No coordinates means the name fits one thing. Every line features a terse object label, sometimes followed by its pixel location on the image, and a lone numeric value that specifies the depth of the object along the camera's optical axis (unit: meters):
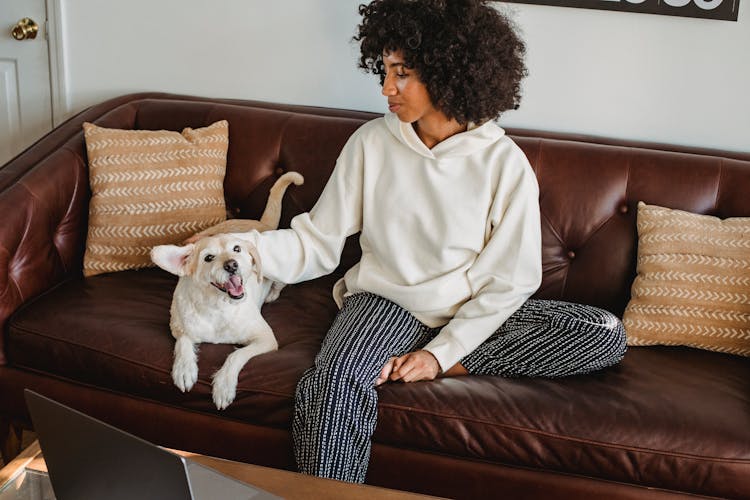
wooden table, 1.32
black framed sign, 2.36
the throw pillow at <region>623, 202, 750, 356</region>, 2.00
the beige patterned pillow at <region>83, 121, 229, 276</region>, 2.25
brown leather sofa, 1.70
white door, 2.82
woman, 1.86
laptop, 1.10
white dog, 1.81
